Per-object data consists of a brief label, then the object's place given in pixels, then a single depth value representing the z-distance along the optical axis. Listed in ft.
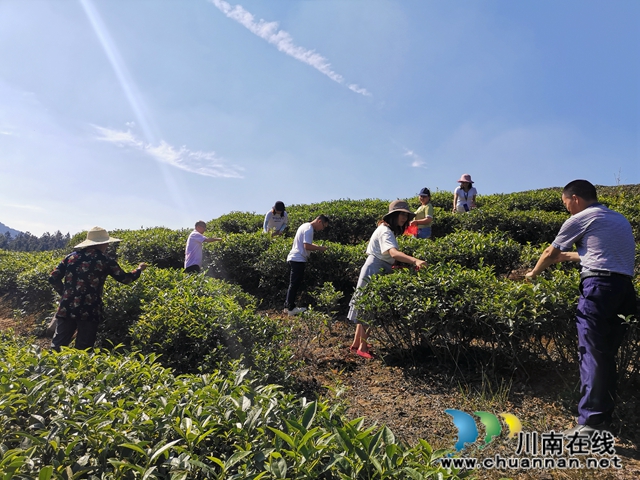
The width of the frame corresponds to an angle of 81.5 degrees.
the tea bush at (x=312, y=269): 21.63
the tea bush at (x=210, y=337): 12.08
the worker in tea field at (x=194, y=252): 24.56
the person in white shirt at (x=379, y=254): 14.94
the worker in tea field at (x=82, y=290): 15.14
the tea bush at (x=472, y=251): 19.04
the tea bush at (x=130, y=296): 16.61
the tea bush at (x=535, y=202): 36.27
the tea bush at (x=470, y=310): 11.10
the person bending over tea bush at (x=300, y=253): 20.11
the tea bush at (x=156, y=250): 30.42
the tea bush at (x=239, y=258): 25.21
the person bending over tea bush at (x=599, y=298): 9.18
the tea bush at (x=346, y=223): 34.12
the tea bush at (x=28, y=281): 24.58
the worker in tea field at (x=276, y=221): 28.32
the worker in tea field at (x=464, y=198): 31.14
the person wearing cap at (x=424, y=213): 24.25
